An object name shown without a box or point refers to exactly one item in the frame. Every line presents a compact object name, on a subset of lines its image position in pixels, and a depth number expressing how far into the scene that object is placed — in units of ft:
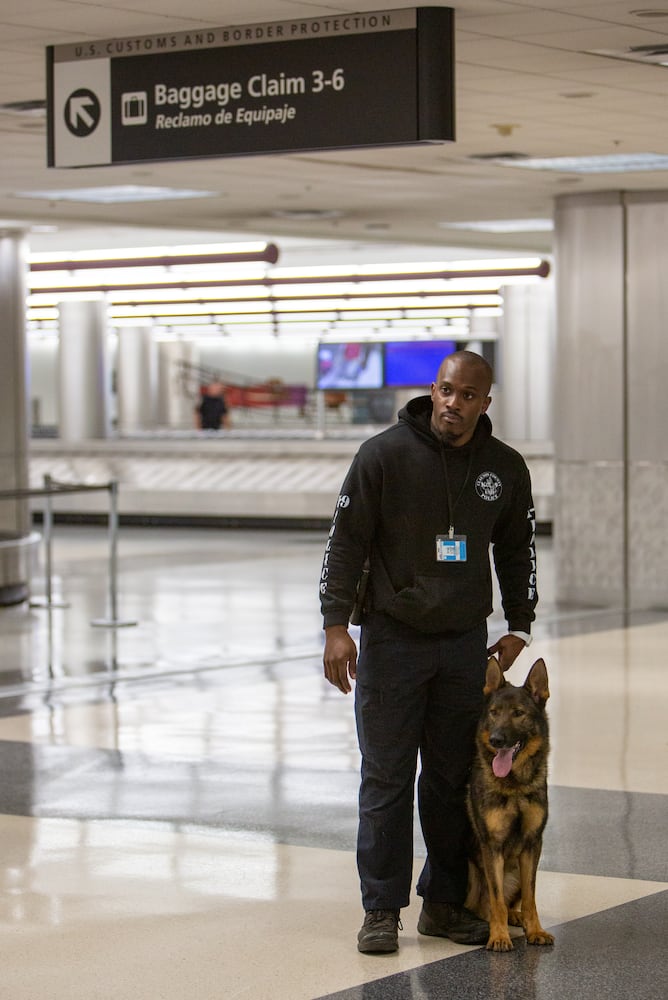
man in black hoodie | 17.29
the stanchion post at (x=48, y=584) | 48.73
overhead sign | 25.20
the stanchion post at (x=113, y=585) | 43.21
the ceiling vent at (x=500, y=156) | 41.21
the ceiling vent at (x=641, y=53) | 28.12
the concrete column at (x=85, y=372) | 97.09
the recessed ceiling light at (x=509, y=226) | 58.23
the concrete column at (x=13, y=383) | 54.03
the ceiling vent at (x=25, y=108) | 33.60
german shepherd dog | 16.94
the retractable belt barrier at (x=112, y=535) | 43.42
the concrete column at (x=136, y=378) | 119.55
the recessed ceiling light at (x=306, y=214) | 53.47
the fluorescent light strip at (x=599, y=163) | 42.55
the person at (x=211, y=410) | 110.52
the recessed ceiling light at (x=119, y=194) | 48.06
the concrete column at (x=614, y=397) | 48.16
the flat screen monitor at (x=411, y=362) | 92.89
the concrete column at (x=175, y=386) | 138.31
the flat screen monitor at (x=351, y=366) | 93.86
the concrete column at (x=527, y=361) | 97.14
